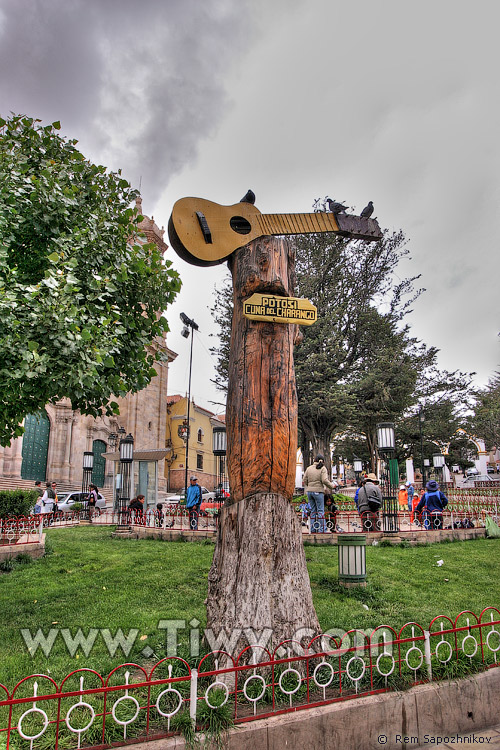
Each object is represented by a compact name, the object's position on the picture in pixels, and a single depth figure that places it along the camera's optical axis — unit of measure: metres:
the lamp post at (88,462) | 21.11
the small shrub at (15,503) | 10.16
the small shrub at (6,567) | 7.73
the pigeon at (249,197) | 4.79
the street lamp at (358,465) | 36.22
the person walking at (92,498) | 16.48
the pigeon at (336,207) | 4.84
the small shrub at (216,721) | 2.70
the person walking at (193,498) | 12.45
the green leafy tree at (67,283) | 4.68
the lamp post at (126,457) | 14.77
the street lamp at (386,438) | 12.35
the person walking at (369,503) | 10.33
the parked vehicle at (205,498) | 25.76
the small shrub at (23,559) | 8.08
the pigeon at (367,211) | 4.97
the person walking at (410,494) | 21.06
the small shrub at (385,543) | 9.72
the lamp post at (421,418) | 23.56
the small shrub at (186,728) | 2.65
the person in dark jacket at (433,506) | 10.85
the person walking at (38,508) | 15.00
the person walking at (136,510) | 12.41
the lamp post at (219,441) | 13.51
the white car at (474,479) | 32.88
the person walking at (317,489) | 10.20
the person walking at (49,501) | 16.25
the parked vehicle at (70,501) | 17.37
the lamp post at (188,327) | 25.56
